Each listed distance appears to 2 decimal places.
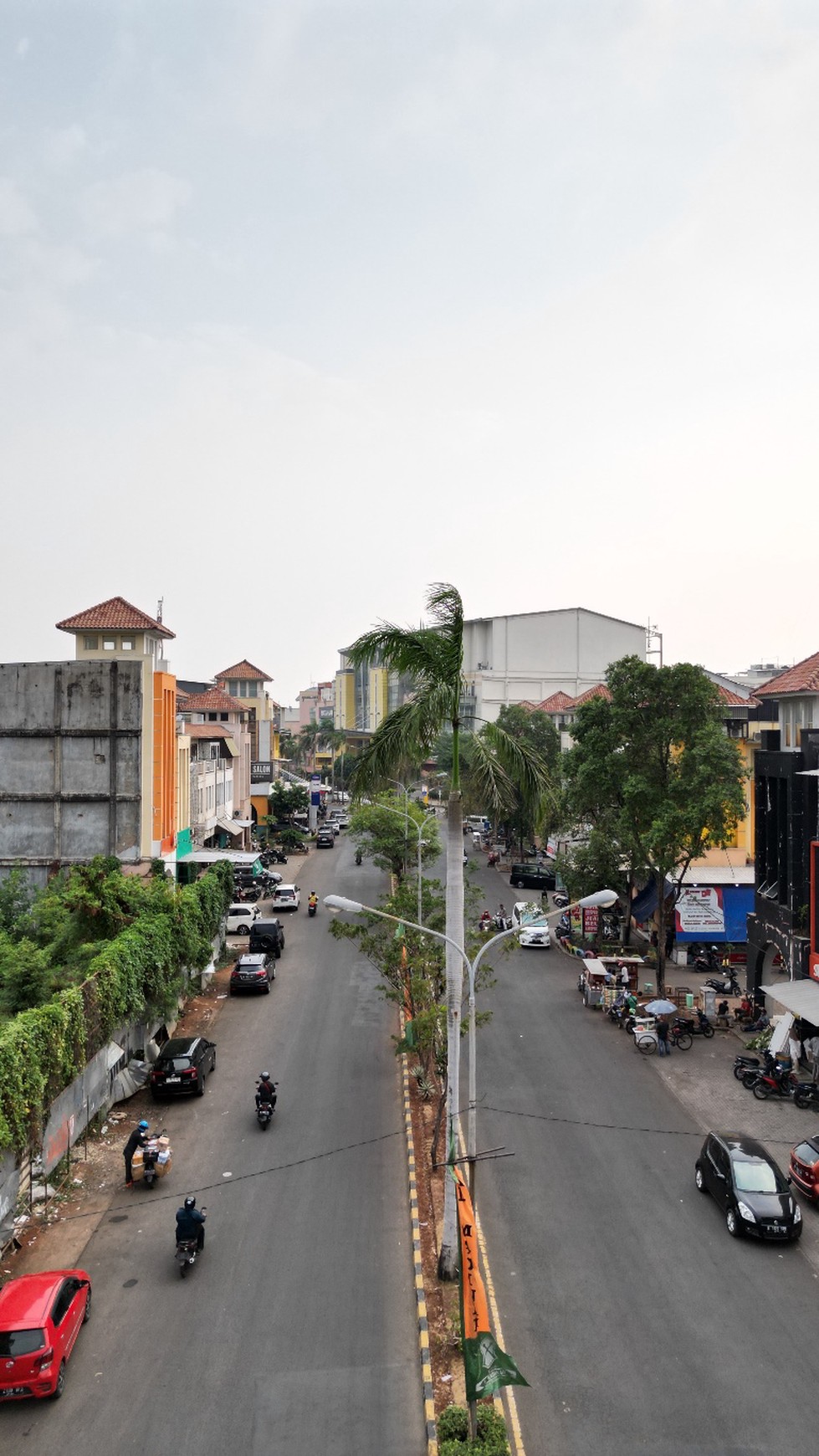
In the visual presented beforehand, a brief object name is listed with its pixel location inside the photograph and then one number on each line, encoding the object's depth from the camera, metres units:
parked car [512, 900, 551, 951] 41.75
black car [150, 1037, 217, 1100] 23.89
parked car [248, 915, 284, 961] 38.81
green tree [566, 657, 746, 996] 30.59
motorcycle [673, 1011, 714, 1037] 29.67
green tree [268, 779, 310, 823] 81.25
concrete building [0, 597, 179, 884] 37.84
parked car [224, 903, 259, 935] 43.91
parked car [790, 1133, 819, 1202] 18.39
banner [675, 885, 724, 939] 39.09
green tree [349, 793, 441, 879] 42.53
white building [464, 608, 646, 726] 103.44
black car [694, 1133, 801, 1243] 16.81
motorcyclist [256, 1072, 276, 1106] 21.95
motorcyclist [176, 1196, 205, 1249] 15.96
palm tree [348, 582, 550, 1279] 15.23
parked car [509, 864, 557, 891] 56.03
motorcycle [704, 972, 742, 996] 33.44
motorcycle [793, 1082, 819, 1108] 23.64
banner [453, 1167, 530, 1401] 10.62
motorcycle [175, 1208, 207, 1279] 15.93
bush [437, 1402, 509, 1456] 11.02
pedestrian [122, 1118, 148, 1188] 19.28
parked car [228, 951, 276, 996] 33.81
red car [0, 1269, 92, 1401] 12.62
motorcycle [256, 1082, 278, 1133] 21.98
